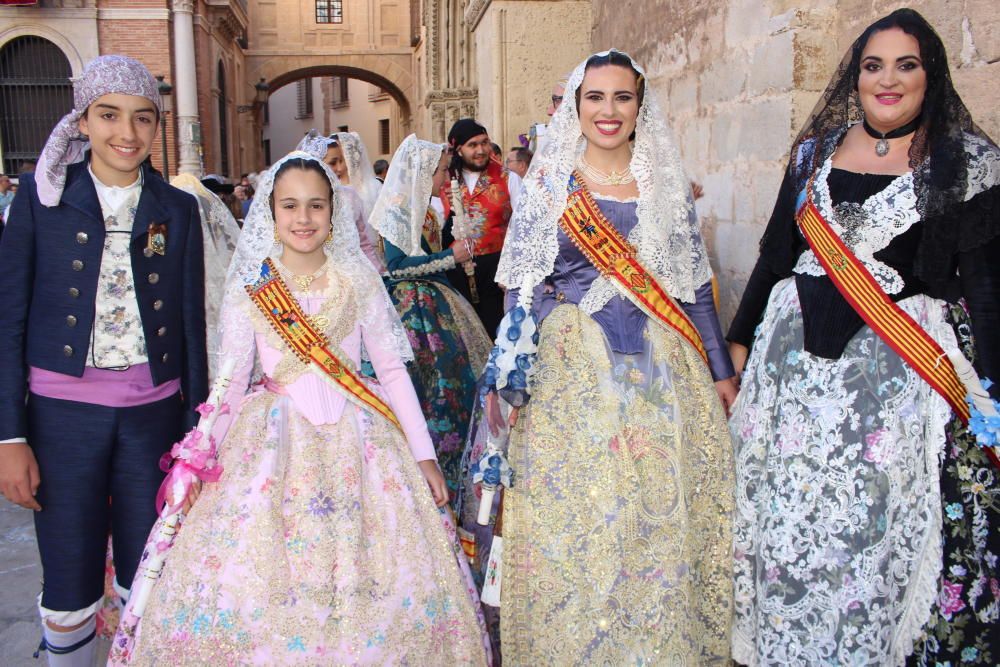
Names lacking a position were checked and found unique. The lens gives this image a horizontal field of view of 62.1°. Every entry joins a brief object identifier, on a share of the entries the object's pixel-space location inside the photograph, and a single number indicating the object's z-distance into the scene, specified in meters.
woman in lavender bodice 2.37
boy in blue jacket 2.46
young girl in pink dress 2.27
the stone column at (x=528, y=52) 7.63
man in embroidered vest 4.66
